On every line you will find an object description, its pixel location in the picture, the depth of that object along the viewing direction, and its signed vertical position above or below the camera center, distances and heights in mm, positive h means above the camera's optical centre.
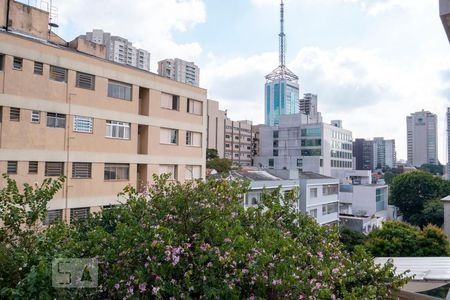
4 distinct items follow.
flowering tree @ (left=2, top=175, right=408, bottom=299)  3959 -1250
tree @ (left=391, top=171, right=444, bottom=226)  42906 -3224
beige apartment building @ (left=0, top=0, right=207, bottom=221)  13430 +1976
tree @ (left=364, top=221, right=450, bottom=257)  17328 -3949
